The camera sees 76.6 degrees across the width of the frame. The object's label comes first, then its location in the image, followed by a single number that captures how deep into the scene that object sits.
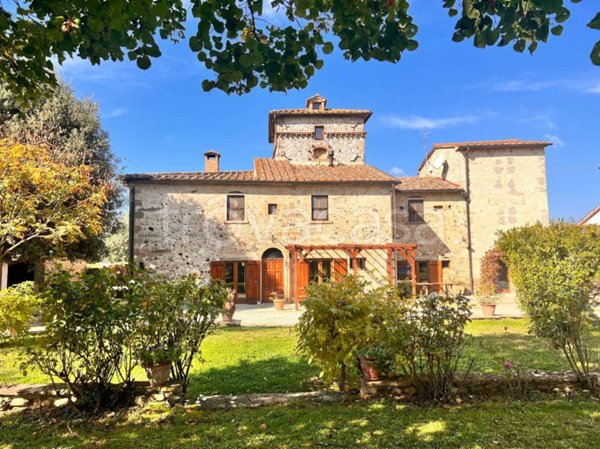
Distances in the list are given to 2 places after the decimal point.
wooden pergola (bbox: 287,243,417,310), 16.88
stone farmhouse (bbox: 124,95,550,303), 17.94
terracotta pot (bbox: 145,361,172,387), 4.29
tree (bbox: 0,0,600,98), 2.37
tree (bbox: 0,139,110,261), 8.92
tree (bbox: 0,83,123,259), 14.05
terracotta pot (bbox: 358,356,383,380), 4.46
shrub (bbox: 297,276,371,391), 4.46
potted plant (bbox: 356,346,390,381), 4.40
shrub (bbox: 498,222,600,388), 8.69
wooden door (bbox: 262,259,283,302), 18.42
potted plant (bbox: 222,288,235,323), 11.46
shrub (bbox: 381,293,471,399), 4.25
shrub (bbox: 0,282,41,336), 5.24
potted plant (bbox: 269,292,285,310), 15.52
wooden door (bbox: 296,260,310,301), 18.34
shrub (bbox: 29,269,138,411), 3.96
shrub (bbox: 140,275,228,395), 4.25
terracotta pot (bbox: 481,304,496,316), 12.16
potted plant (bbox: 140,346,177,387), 4.20
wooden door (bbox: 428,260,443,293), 19.78
